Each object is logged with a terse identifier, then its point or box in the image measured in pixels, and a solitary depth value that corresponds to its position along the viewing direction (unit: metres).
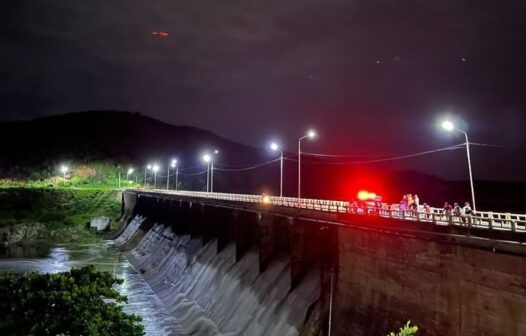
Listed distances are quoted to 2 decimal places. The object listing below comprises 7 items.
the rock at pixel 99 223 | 113.66
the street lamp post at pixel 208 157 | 71.44
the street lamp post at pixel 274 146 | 44.77
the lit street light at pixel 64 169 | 187.00
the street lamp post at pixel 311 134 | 37.38
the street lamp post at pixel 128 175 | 194.18
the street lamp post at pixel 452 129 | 22.36
